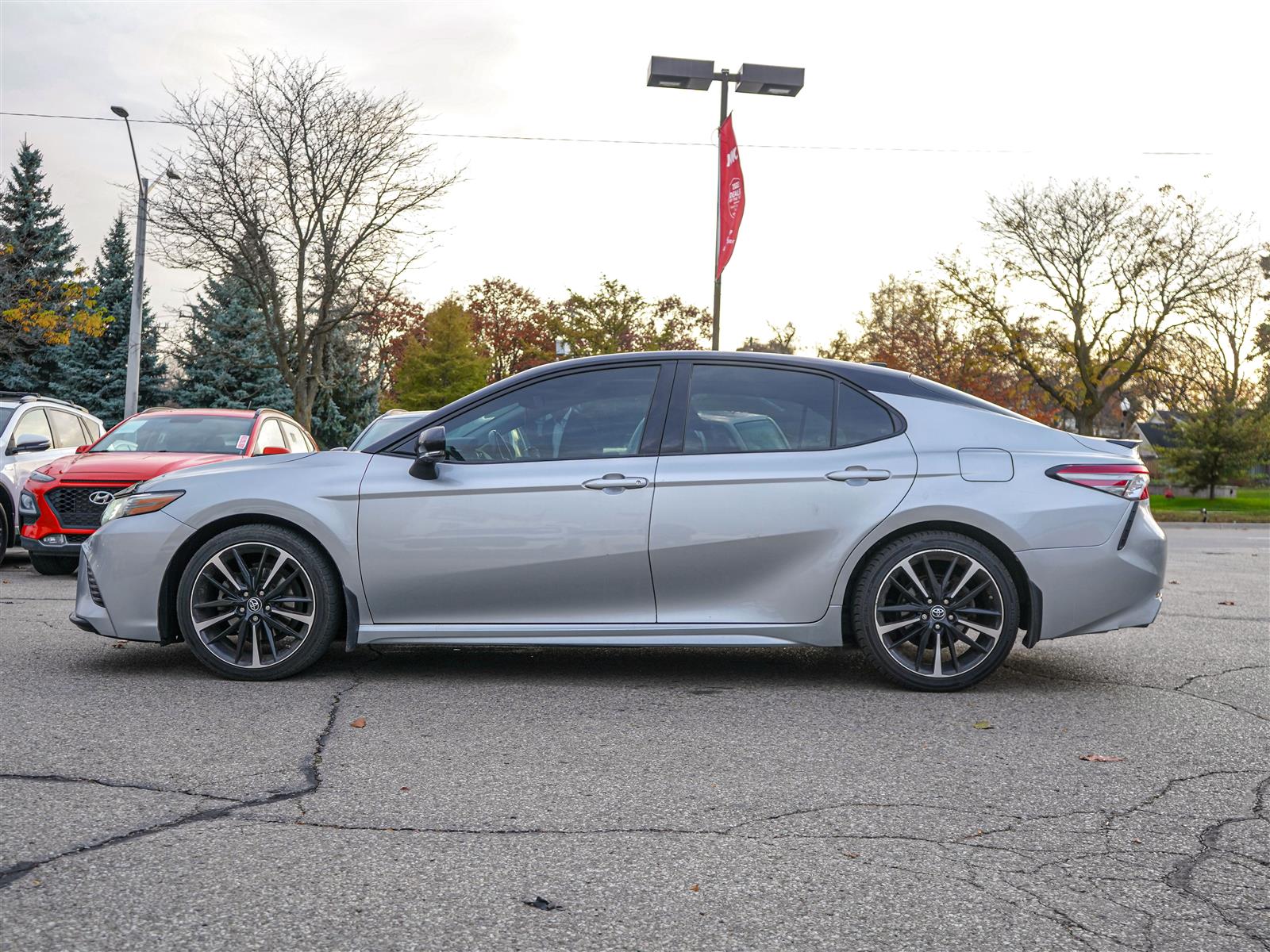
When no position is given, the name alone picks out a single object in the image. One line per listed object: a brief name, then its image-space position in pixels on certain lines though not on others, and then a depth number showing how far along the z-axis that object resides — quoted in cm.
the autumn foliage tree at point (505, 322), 6122
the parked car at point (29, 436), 1149
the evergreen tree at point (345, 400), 4859
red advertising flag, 1866
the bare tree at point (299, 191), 2991
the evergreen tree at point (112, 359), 4322
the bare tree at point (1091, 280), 3909
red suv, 1006
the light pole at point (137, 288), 2552
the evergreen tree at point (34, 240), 4256
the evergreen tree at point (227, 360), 4197
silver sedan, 549
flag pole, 1925
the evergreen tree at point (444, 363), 5953
